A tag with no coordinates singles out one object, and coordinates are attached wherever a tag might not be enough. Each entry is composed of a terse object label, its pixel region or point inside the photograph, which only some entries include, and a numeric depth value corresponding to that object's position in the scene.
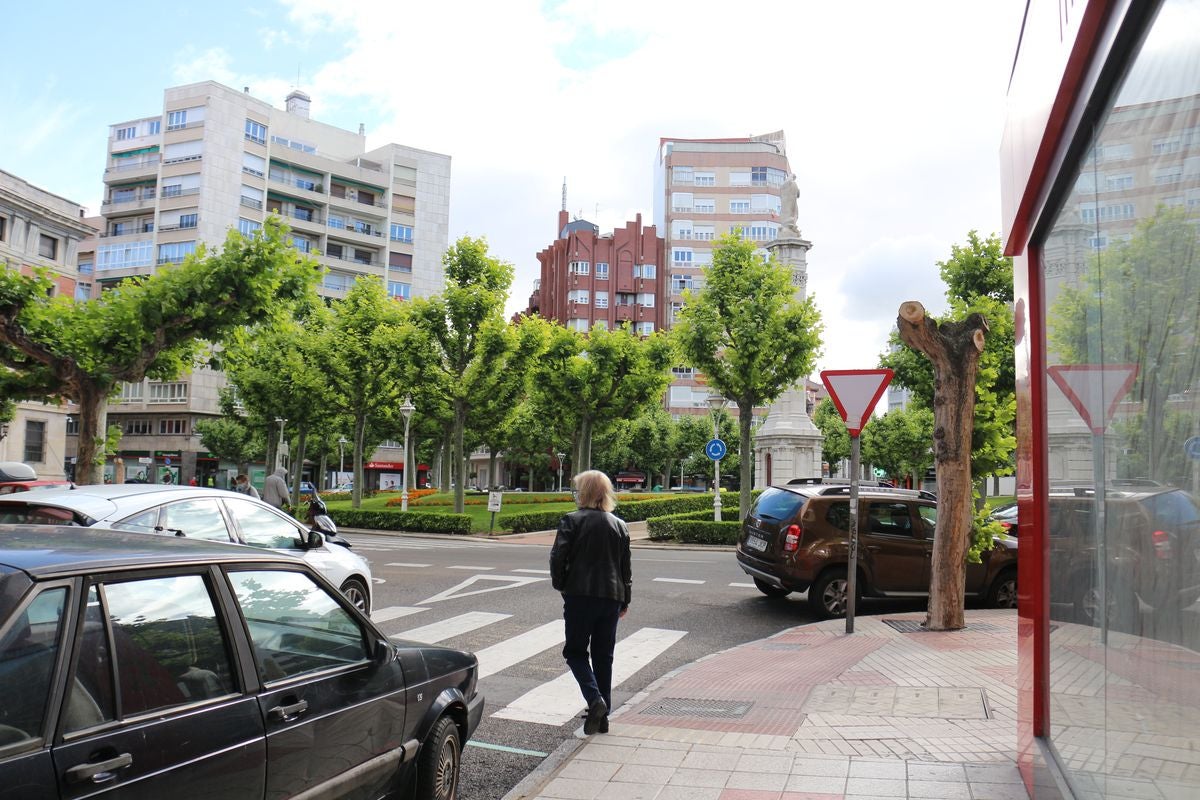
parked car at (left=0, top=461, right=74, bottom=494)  10.87
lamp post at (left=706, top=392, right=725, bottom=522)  27.58
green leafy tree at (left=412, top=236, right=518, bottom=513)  30.45
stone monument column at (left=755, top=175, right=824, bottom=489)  32.00
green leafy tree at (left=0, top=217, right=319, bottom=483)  14.58
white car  6.12
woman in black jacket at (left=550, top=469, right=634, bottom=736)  5.57
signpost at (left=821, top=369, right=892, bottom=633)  9.91
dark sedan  2.29
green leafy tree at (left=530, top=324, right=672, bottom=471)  34.94
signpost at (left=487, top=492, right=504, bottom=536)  25.98
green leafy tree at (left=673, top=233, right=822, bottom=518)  27.62
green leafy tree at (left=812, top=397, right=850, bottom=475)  75.25
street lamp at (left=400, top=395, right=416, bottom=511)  31.73
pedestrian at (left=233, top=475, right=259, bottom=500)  19.21
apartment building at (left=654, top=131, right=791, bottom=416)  81.62
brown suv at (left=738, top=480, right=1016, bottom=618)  10.91
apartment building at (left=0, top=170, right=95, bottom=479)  42.41
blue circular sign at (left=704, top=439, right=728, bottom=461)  25.72
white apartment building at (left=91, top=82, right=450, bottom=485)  66.88
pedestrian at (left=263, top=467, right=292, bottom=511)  16.69
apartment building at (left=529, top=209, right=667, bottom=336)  84.31
